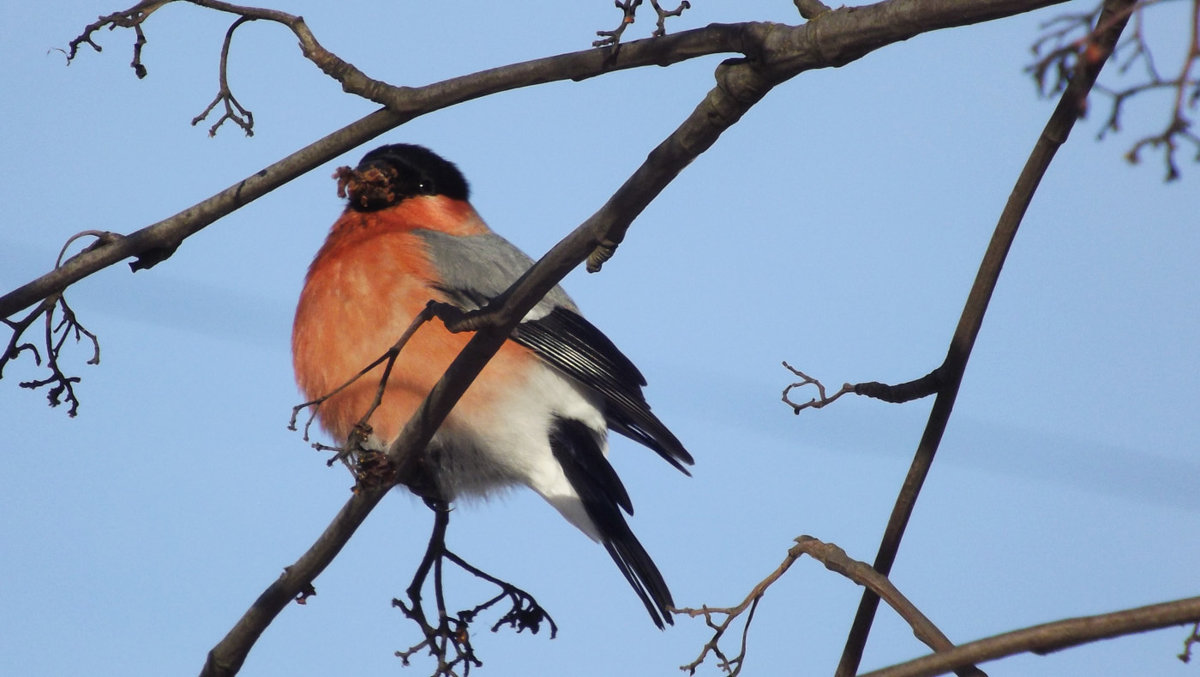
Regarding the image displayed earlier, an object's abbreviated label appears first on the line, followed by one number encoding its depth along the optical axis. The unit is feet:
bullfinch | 27.20
